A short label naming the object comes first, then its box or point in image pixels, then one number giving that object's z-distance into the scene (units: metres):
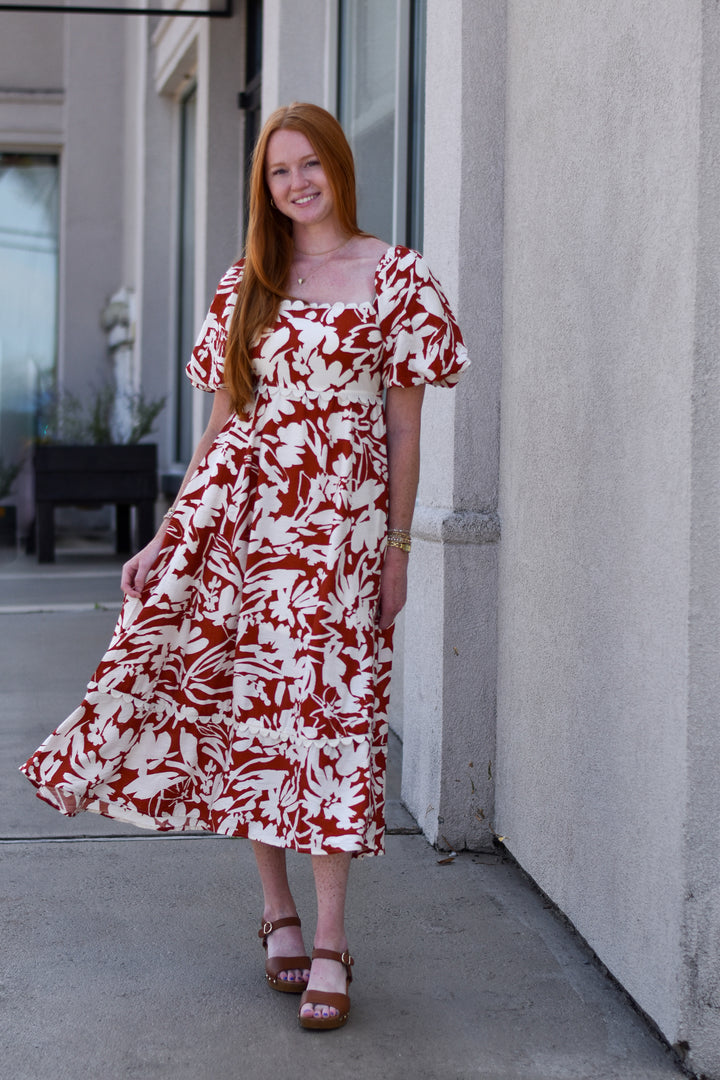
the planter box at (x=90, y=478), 9.59
